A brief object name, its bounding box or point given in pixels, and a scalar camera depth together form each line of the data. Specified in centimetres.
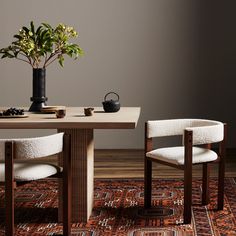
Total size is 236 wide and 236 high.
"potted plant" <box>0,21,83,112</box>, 383
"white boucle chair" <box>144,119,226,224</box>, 341
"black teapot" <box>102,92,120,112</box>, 384
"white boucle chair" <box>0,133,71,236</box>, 281
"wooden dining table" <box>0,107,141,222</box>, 323
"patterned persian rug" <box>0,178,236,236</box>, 340
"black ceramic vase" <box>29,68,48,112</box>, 392
